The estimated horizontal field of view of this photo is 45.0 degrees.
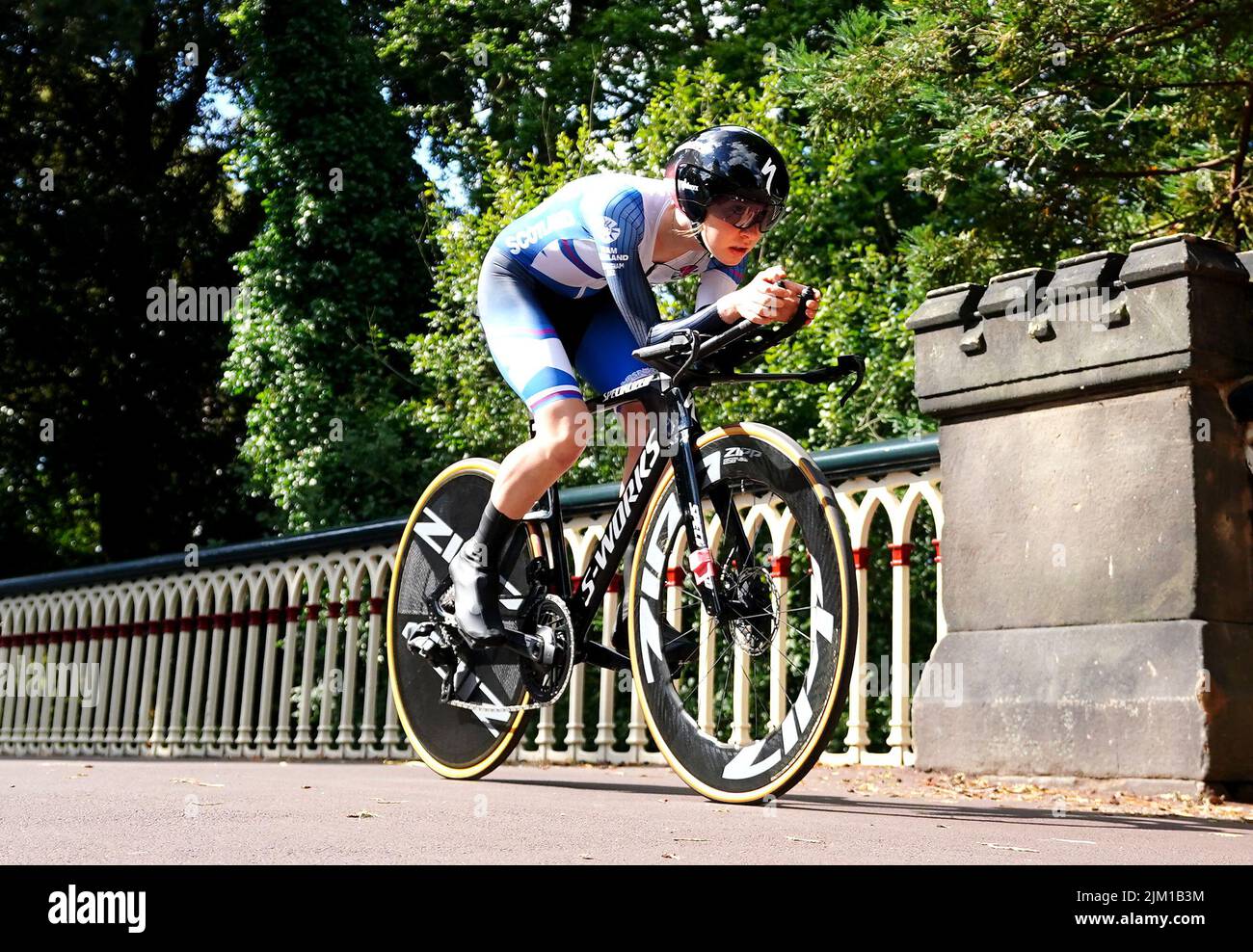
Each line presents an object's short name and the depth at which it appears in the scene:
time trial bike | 4.13
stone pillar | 5.00
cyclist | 4.29
